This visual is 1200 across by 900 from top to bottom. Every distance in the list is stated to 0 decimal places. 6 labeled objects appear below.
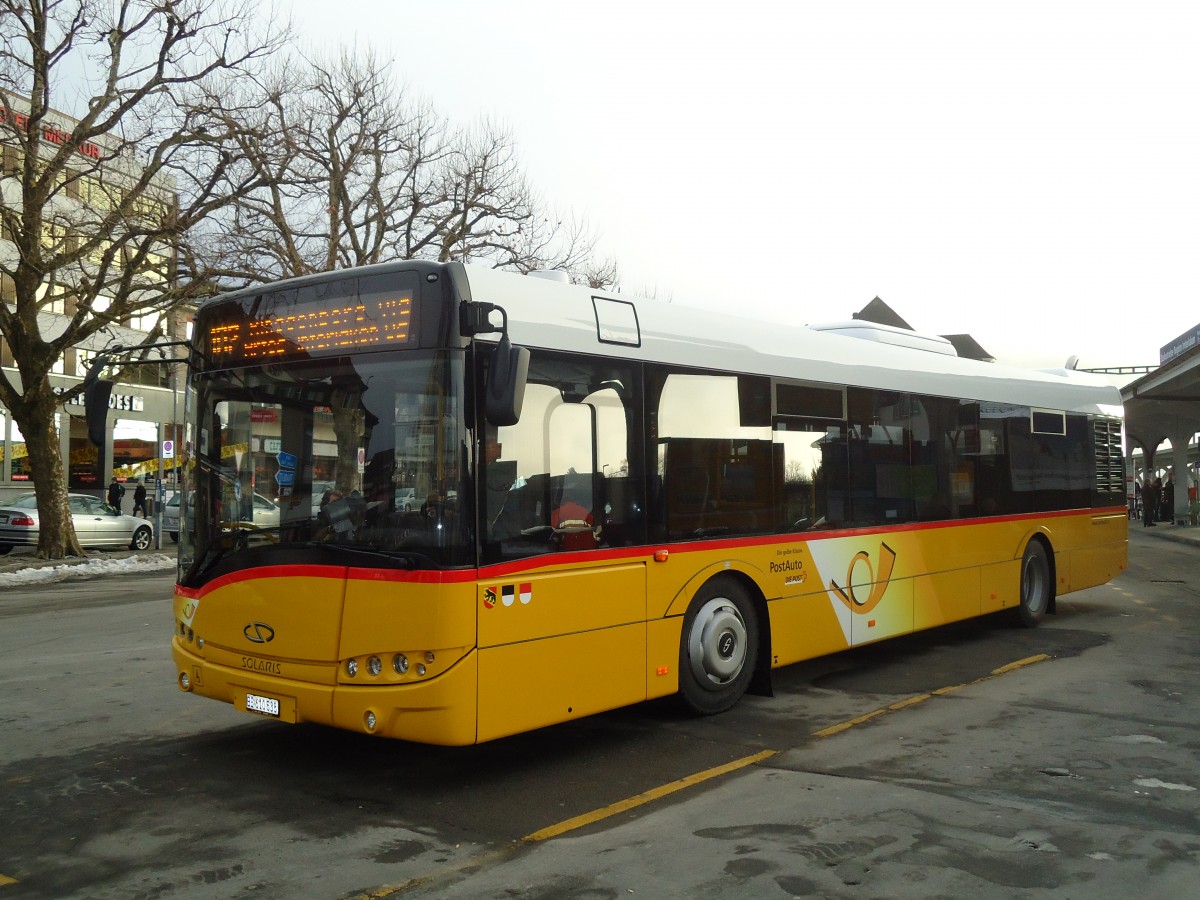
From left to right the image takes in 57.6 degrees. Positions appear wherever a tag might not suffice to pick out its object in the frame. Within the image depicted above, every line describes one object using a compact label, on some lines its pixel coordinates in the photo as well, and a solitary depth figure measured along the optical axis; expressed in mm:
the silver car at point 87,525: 25281
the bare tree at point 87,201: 21328
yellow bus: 5680
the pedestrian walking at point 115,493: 39219
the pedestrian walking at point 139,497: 38406
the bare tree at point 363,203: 28531
